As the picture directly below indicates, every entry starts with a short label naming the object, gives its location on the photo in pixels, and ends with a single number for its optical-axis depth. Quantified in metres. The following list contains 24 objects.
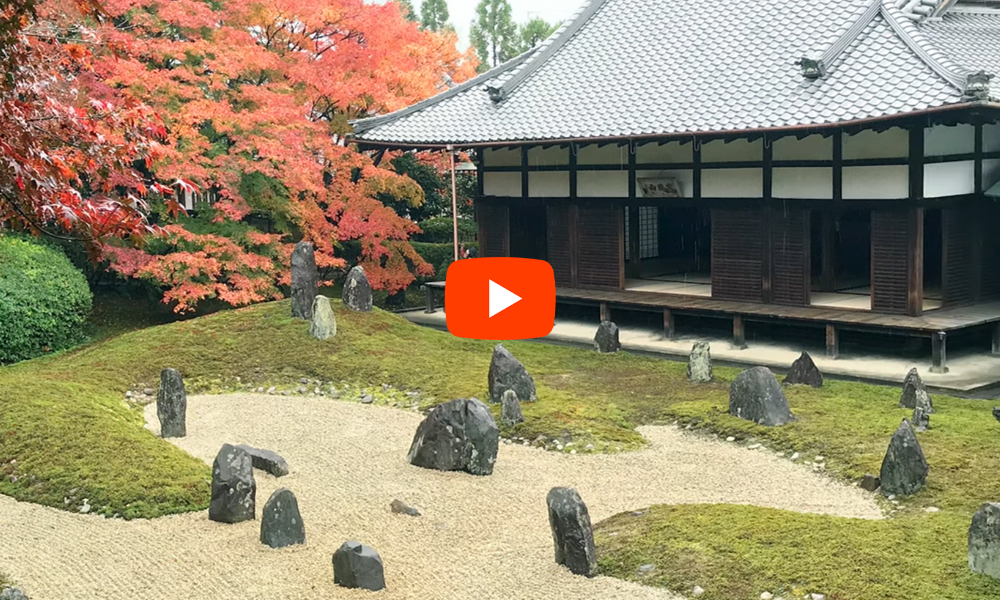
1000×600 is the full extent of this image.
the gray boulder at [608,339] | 20.30
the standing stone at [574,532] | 9.83
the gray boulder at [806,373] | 16.84
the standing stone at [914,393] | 15.16
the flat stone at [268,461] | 13.16
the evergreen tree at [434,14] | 52.97
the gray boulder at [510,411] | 15.12
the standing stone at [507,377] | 16.19
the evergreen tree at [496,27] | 49.66
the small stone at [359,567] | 9.65
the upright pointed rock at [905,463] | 11.71
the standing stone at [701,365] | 17.58
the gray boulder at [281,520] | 10.70
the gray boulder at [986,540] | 8.82
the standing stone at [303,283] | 20.38
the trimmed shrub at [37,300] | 19.58
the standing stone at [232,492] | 11.39
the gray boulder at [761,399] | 14.77
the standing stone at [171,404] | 14.95
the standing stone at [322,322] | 19.67
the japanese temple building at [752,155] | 18.83
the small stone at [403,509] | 11.71
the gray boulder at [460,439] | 13.15
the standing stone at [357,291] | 21.27
